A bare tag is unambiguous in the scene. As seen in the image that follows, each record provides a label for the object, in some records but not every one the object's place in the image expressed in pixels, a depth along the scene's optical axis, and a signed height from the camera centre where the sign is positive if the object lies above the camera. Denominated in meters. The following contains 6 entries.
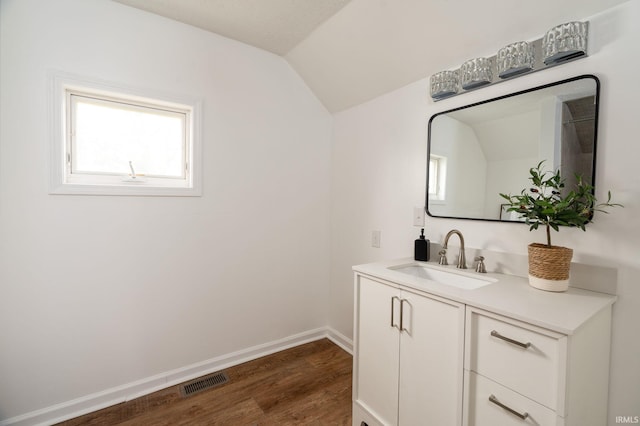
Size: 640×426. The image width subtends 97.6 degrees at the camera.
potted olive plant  1.11 -0.04
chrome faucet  1.56 -0.27
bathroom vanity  0.89 -0.55
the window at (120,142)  1.65 +0.40
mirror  1.20 +0.32
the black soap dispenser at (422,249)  1.75 -0.26
